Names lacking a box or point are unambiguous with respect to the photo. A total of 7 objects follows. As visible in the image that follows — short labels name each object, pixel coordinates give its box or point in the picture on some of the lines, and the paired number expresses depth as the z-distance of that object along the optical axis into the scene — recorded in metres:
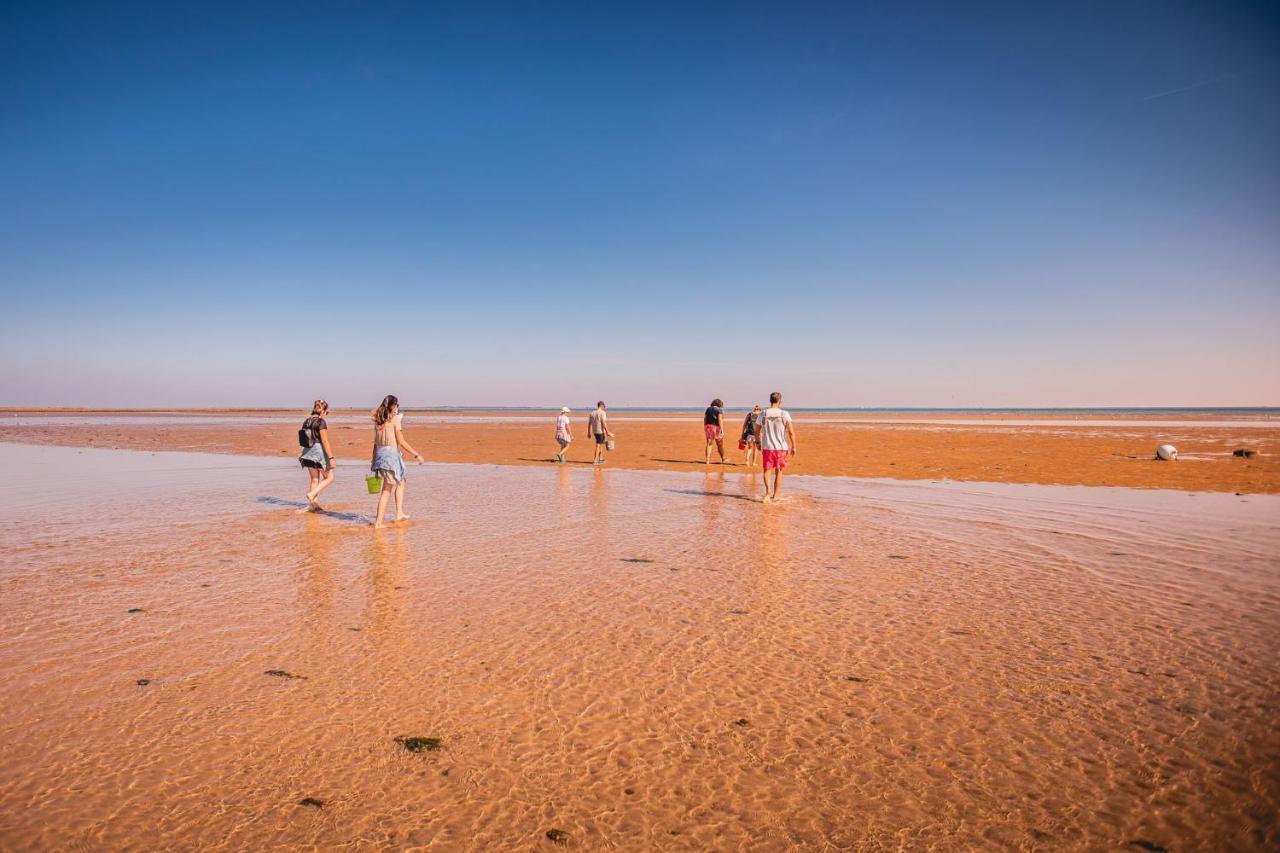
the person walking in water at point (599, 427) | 23.44
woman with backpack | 13.01
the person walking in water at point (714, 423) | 23.29
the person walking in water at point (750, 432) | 21.52
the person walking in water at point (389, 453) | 11.83
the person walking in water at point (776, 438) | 14.44
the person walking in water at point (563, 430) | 24.14
